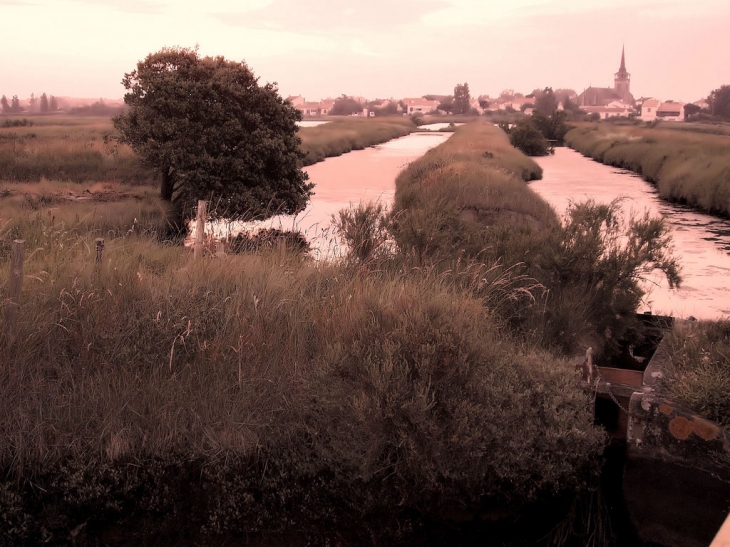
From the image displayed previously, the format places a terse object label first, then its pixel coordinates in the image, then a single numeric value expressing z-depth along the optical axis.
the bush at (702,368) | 5.66
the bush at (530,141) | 45.78
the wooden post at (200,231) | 7.62
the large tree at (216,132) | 15.97
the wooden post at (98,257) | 6.34
